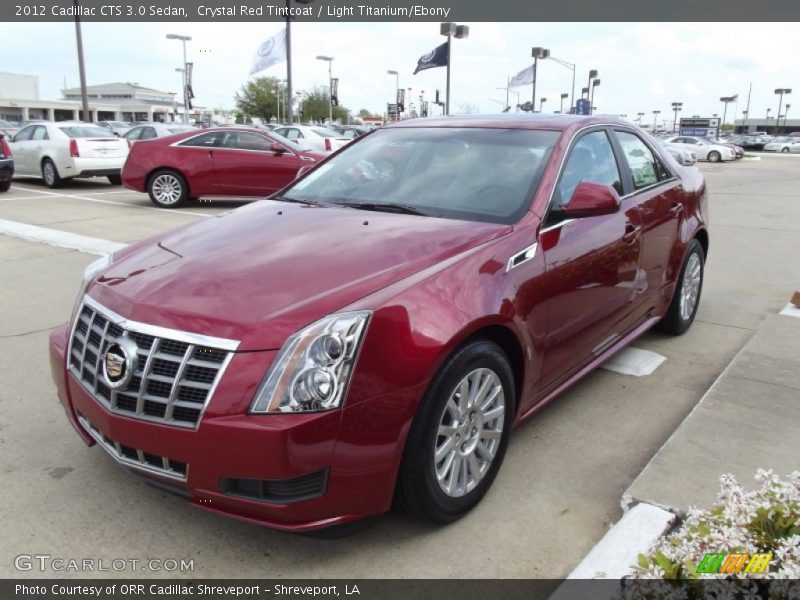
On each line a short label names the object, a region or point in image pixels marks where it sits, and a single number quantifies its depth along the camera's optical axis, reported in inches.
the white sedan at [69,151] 567.2
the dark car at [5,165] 538.9
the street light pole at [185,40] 1804.9
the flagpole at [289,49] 909.1
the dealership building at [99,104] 3456.7
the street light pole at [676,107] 4097.0
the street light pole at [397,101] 1979.1
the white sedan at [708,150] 1472.7
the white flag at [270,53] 946.7
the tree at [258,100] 2915.8
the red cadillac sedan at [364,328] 89.1
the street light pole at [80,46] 1067.9
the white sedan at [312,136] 740.9
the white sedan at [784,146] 2325.3
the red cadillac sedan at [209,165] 473.7
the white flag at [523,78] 1512.1
